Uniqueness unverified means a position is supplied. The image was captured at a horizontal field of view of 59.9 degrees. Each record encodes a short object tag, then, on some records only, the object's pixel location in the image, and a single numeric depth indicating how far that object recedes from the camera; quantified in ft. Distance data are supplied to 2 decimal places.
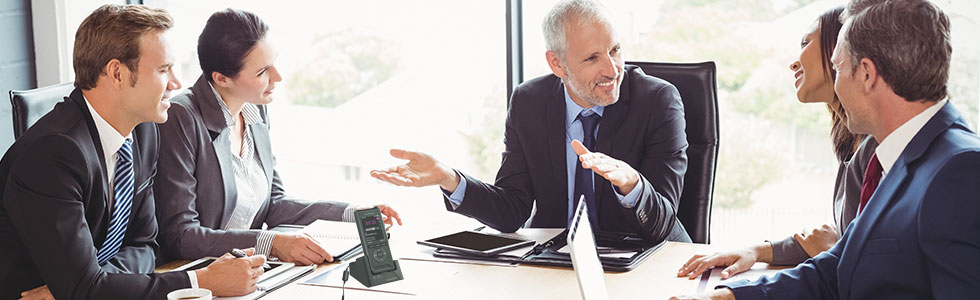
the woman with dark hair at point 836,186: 5.78
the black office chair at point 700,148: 7.84
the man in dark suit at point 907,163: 4.02
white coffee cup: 4.75
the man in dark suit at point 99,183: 5.18
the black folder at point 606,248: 6.07
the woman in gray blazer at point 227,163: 6.64
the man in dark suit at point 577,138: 7.41
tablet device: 6.44
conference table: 5.51
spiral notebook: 6.45
